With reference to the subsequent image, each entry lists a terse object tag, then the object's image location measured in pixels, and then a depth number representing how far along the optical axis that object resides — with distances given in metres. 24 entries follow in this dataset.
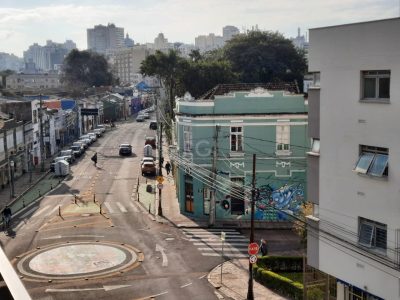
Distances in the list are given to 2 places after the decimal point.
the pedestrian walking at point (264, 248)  32.03
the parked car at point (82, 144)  77.25
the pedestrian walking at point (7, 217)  39.44
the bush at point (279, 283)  26.03
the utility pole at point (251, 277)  25.73
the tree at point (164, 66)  82.62
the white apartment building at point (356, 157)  17.52
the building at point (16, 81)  172.57
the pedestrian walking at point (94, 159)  67.19
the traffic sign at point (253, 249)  25.72
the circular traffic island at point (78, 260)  30.33
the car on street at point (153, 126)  103.56
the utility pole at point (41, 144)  65.12
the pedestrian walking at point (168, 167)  61.75
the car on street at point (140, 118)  125.09
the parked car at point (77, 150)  73.35
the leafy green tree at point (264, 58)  95.44
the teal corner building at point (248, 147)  40.59
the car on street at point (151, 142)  80.81
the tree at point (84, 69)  162.88
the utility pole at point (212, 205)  39.14
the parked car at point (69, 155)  68.50
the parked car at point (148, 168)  60.00
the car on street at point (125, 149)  74.56
